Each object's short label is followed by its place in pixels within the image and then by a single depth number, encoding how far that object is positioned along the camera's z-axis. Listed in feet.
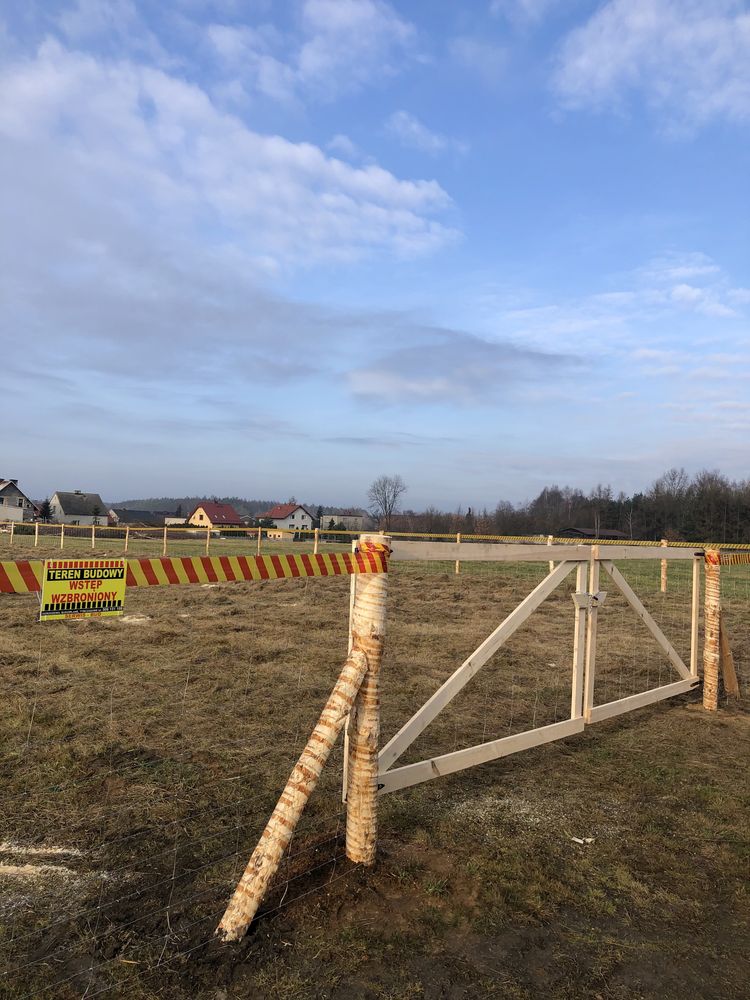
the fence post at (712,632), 20.86
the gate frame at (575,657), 12.54
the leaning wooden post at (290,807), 8.82
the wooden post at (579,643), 17.33
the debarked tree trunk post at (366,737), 10.66
